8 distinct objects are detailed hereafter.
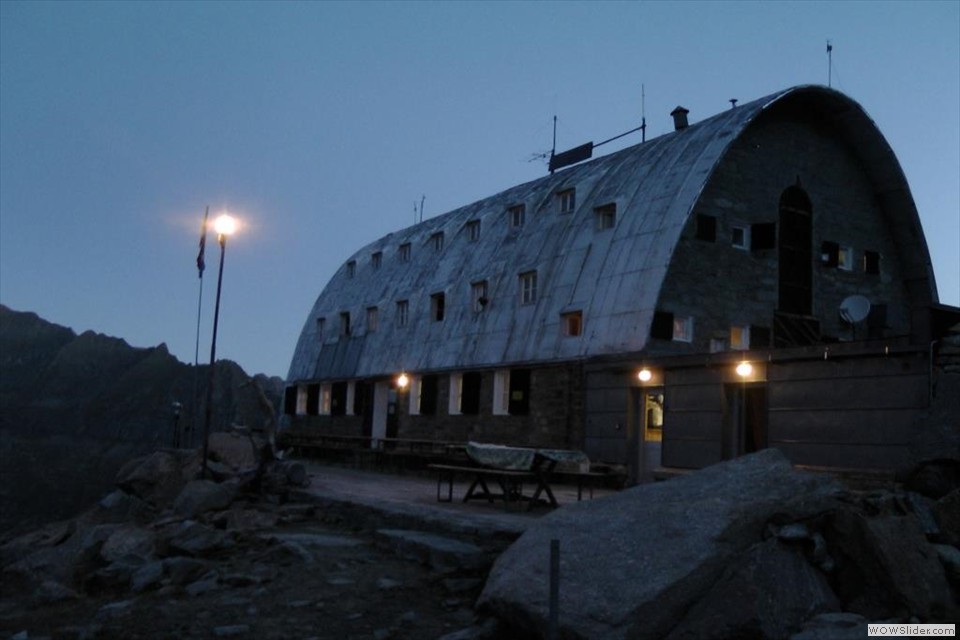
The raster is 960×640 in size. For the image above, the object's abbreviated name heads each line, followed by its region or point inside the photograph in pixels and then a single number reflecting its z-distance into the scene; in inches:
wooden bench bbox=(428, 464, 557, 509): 568.4
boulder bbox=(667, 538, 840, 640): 250.2
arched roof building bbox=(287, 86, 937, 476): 911.0
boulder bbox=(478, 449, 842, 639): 263.7
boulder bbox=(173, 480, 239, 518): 634.8
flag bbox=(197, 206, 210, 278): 958.3
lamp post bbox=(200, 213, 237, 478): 716.0
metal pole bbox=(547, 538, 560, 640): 231.6
